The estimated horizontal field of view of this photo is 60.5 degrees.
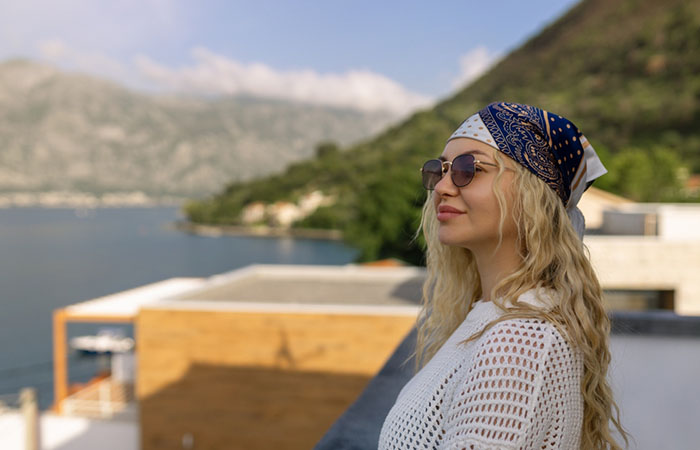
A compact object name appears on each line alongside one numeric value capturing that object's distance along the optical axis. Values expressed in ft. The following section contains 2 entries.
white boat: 122.01
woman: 2.60
